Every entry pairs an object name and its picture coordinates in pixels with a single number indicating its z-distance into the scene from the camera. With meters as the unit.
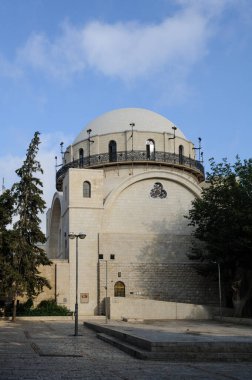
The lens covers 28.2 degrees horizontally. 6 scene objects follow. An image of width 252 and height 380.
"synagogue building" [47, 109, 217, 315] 32.72
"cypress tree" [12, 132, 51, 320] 27.66
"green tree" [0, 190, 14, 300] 26.80
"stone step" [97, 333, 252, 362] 11.88
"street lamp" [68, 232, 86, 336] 18.40
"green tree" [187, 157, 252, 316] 28.25
